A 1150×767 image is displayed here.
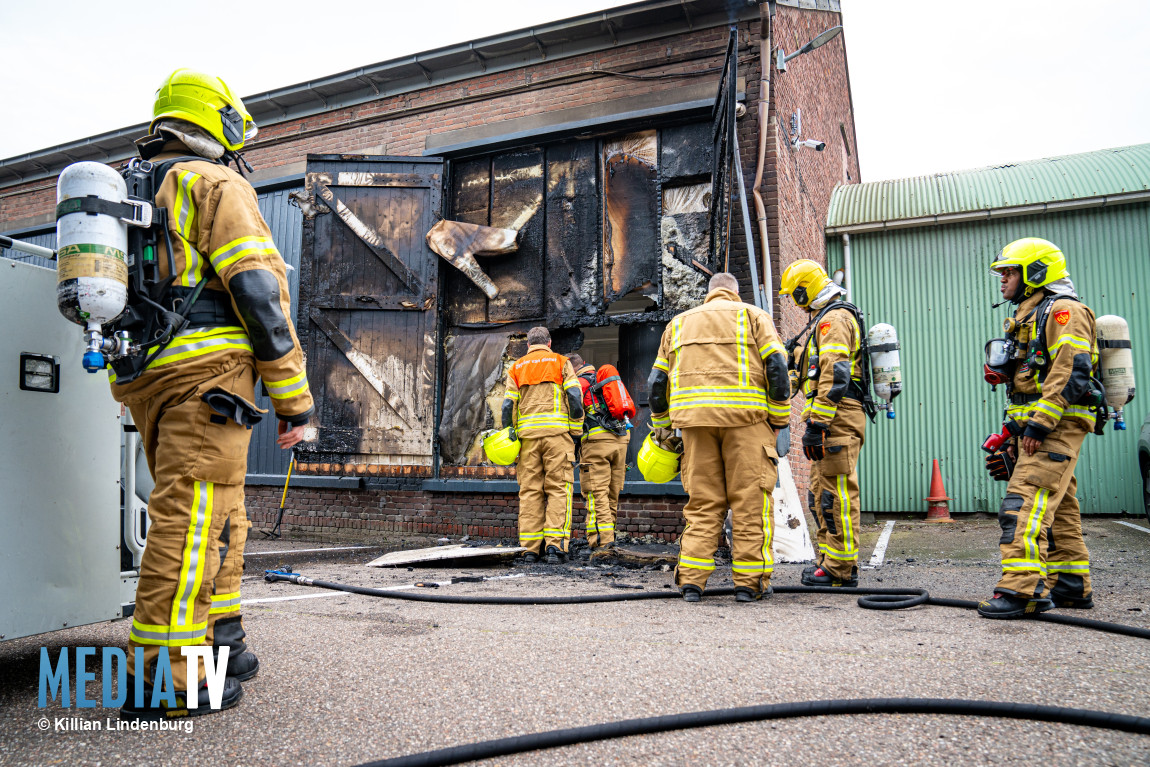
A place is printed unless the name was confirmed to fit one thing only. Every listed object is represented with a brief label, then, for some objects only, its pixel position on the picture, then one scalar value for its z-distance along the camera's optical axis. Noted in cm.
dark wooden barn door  835
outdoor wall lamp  782
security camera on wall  862
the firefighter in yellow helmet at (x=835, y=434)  461
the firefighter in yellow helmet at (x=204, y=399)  214
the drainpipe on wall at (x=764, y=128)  722
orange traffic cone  966
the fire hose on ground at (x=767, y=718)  184
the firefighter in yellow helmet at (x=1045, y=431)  362
